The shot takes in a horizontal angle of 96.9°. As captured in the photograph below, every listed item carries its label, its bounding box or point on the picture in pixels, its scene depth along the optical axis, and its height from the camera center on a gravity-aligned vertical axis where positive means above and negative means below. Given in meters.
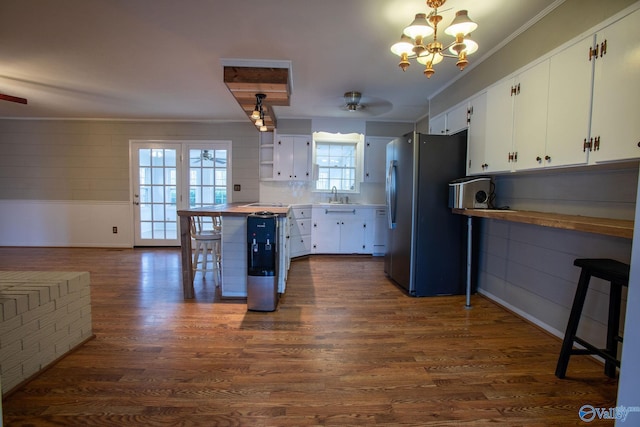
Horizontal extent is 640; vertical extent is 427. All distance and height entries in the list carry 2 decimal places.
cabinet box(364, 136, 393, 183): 5.20 +0.77
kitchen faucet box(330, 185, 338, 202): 5.38 +0.09
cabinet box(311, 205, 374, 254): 4.98 -0.55
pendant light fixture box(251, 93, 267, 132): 3.36 +1.10
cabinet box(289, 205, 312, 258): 4.57 -0.52
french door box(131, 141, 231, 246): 5.41 +0.36
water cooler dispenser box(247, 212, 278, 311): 2.62 -0.59
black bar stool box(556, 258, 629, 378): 1.62 -0.67
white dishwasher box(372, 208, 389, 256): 5.04 -0.56
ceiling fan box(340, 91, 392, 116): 3.92 +1.48
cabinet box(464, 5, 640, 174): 1.56 +0.66
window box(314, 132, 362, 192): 5.43 +0.73
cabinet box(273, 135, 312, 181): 5.14 +0.78
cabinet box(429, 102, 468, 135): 3.15 +0.98
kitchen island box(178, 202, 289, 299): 2.89 -0.52
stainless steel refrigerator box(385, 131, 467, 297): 3.06 -0.19
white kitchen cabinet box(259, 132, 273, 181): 5.33 +0.80
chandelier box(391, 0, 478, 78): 1.78 +1.08
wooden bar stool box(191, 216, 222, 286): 3.33 -0.56
